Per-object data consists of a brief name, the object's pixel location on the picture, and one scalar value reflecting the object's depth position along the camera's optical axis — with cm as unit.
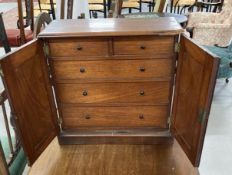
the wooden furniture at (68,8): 207
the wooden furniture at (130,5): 350
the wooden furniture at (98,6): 354
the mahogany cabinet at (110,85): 86
